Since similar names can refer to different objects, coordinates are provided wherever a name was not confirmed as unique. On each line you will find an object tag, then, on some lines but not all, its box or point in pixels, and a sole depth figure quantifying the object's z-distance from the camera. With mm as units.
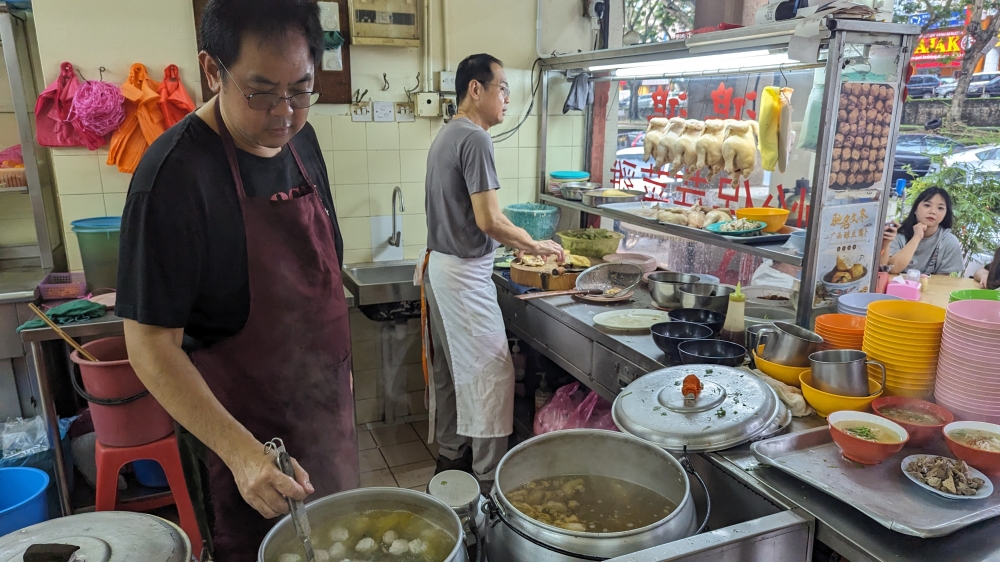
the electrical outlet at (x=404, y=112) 3831
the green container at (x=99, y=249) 3137
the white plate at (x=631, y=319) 2654
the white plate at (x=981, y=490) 1354
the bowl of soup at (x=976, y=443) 1426
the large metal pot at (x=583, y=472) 1111
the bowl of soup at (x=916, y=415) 1594
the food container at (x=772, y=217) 2695
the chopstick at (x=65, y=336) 2697
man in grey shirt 3025
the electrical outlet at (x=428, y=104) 3797
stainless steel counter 1274
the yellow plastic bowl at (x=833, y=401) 1754
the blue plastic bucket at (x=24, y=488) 2578
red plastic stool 2680
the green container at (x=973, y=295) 1865
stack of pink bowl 1620
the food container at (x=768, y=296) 2649
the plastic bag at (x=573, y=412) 2961
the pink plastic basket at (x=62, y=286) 3131
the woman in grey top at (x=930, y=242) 3795
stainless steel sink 3588
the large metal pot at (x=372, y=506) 1090
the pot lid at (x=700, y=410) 1564
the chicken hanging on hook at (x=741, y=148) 2871
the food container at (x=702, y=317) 2448
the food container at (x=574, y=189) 3957
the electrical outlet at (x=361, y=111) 3723
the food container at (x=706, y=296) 2594
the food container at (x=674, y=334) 2289
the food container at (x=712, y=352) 2062
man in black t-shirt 1304
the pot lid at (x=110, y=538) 967
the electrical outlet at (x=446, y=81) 3832
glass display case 2189
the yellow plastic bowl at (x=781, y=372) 1979
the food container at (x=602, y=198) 3693
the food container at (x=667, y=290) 2877
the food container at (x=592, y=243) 3658
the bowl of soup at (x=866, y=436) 1486
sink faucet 3955
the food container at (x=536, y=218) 4066
